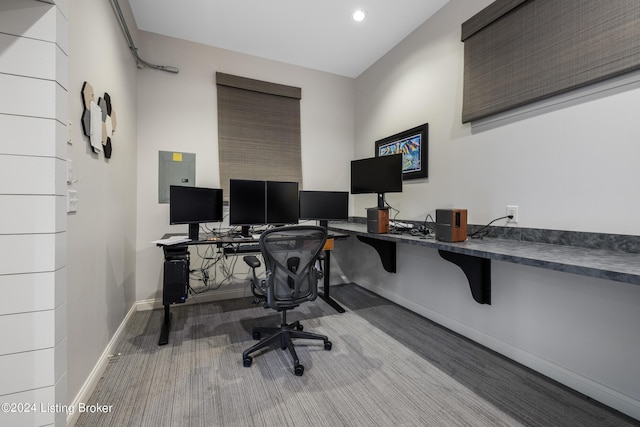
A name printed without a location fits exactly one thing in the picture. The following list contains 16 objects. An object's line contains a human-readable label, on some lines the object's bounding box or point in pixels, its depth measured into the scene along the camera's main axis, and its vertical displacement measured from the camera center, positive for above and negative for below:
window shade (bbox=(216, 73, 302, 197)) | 3.12 +1.04
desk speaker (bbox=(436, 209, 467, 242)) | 1.81 -0.08
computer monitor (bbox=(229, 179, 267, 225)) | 2.69 +0.12
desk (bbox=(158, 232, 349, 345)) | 2.19 -0.32
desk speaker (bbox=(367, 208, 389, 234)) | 2.36 -0.06
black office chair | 1.76 -0.40
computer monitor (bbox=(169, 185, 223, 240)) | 2.37 +0.07
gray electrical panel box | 2.88 +0.47
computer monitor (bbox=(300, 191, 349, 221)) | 3.08 +0.10
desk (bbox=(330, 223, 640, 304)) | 1.07 -0.21
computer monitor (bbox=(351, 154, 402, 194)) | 2.54 +0.40
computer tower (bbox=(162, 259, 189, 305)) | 2.18 -0.57
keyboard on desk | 2.24 -0.31
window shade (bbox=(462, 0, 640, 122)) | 1.43 +1.07
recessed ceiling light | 2.50 +1.93
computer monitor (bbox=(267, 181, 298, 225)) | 2.85 +0.12
